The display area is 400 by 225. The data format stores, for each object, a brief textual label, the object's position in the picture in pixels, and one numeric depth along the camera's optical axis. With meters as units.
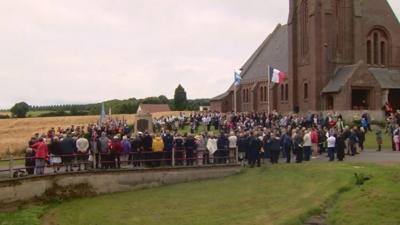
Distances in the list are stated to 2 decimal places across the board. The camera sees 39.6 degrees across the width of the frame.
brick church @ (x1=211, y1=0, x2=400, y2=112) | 52.31
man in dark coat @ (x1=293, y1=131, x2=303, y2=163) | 29.77
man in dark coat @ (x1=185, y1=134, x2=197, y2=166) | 28.95
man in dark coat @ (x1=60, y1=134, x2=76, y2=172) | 25.92
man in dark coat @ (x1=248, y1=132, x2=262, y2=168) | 29.44
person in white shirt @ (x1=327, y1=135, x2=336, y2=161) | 29.45
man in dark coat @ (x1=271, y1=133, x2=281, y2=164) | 29.70
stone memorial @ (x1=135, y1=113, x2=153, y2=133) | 42.78
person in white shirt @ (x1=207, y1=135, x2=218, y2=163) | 29.72
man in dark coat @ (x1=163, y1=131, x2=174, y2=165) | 28.58
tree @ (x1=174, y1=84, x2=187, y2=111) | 107.00
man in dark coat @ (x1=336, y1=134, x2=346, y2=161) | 29.28
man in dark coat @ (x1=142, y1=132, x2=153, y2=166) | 28.28
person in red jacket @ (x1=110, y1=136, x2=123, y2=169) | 27.25
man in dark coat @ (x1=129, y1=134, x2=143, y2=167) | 28.14
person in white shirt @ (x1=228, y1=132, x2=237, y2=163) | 29.97
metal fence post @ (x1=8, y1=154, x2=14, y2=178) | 22.87
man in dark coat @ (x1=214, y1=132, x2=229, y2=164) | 30.08
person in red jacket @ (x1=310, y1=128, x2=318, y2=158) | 31.27
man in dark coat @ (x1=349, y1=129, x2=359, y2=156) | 31.38
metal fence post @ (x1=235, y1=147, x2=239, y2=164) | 30.04
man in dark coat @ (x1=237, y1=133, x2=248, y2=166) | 30.20
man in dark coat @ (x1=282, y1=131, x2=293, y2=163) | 29.89
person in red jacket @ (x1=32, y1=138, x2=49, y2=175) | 24.34
